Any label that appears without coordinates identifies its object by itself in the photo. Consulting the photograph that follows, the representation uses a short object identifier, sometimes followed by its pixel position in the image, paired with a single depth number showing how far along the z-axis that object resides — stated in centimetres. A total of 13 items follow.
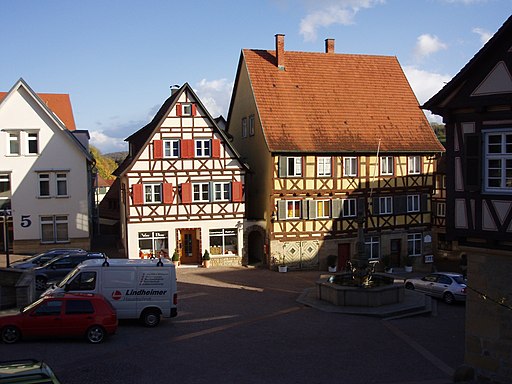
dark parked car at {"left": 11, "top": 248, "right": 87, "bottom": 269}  2719
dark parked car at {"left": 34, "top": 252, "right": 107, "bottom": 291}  2547
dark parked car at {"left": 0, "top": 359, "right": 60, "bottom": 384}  959
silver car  2538
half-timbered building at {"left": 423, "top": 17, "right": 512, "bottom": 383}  1328
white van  1955
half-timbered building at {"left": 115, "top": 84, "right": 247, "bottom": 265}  3319
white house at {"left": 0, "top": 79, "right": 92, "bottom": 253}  3509
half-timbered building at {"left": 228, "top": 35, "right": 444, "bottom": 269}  3425
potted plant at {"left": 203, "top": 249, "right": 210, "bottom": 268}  3388
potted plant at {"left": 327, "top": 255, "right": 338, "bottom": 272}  3447
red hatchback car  1659
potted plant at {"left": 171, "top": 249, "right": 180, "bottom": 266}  3328
